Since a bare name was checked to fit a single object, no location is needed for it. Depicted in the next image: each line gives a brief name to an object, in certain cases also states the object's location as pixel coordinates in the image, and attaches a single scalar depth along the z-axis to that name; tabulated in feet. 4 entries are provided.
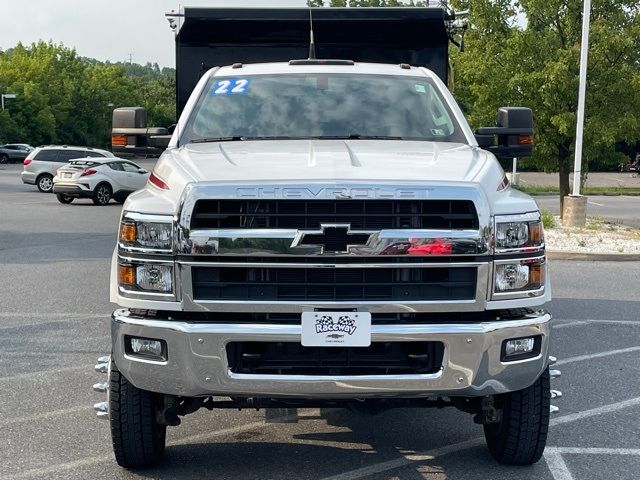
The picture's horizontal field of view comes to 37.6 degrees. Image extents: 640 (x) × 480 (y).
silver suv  112.78
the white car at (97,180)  92.79
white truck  14.19
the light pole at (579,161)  60.95
